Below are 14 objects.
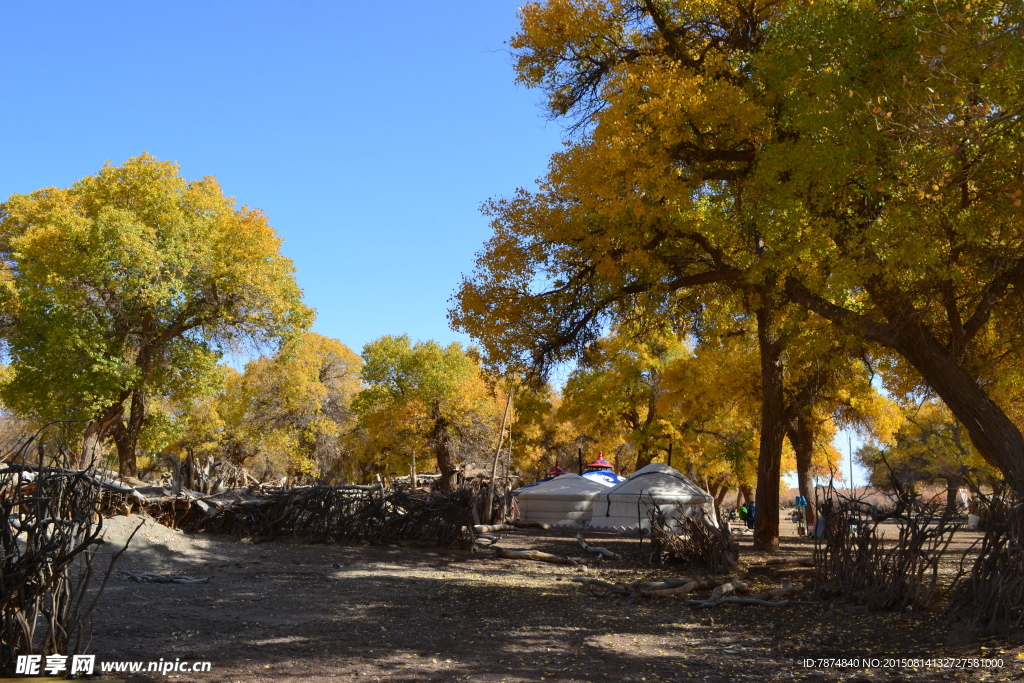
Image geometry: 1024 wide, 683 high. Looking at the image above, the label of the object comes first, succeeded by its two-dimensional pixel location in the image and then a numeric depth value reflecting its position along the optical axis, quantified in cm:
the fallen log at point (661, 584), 1016
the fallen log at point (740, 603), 902
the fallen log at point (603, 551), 1538
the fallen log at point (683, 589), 995
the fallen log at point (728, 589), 952
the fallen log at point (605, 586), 1024
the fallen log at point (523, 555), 1518
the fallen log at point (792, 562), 1323
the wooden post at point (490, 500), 2283
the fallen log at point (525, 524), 2458
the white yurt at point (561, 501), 2703
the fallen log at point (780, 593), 948
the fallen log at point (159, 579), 1028
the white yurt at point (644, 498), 2264
